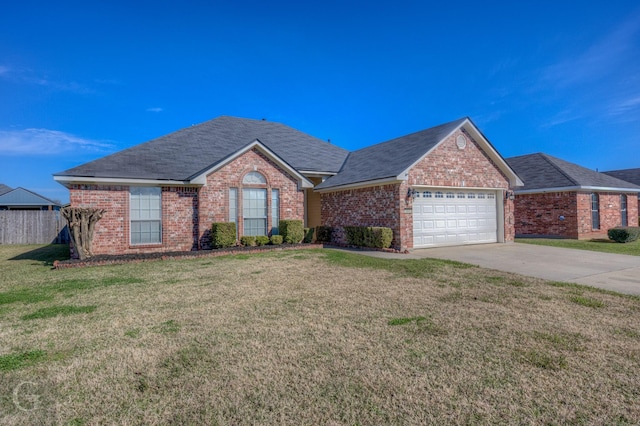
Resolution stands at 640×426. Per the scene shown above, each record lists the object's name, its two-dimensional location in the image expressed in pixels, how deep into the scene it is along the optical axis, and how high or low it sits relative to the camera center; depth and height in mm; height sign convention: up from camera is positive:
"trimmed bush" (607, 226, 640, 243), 15906 -925
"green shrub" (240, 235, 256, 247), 13742 -984
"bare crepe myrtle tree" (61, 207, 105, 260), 10844 -246
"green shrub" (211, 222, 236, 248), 12977 -659
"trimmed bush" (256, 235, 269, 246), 14039 -969
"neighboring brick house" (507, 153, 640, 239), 17531 +802
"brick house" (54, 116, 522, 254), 12672 +1134
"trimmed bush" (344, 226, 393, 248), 12930 -801
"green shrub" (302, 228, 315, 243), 15031 -826
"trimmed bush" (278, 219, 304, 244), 14352 -570
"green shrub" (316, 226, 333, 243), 16328 -824
